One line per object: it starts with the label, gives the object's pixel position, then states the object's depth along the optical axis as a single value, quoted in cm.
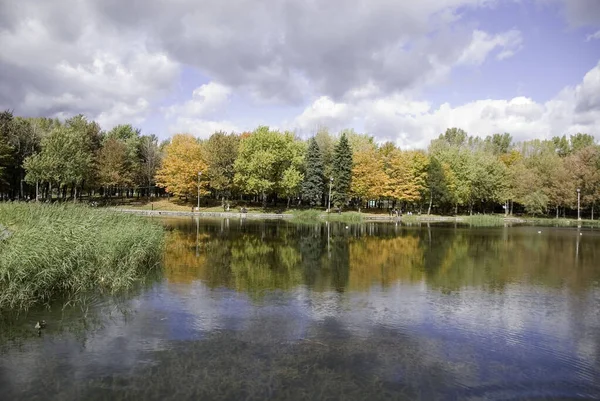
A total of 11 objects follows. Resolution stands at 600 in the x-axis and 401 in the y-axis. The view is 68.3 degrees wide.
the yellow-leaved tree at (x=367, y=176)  6881
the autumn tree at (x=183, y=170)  6762
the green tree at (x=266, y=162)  6500
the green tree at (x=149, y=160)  7731
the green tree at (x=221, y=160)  6888
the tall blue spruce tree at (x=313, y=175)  6794
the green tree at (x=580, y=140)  9856
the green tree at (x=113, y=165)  6669
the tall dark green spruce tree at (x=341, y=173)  6744
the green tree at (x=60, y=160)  5516
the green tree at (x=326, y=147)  7175
